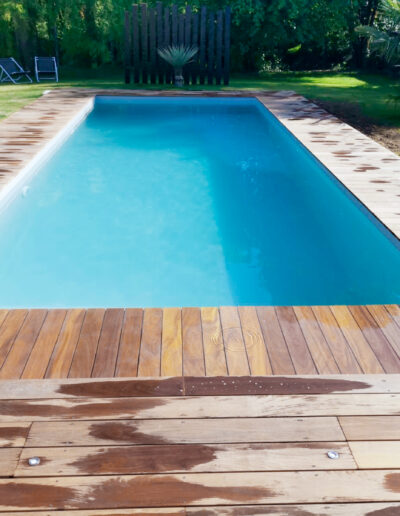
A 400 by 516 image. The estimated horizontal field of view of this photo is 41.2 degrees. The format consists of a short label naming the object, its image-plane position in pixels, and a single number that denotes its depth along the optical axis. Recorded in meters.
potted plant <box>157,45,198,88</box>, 11.13
